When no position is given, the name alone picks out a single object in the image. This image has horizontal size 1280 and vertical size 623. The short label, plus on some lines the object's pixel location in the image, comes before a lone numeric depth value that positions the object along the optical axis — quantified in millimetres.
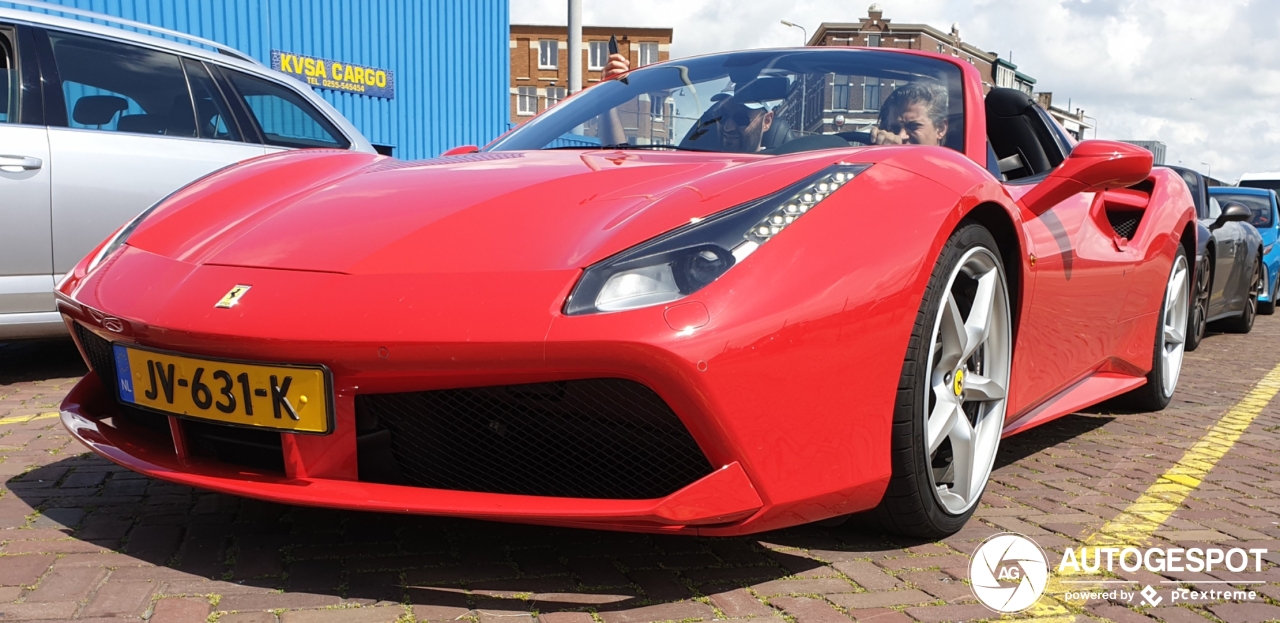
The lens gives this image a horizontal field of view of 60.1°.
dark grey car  7414
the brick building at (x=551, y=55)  69688
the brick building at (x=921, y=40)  78375
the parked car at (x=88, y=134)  4316
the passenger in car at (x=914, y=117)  3168
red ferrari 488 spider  1951
